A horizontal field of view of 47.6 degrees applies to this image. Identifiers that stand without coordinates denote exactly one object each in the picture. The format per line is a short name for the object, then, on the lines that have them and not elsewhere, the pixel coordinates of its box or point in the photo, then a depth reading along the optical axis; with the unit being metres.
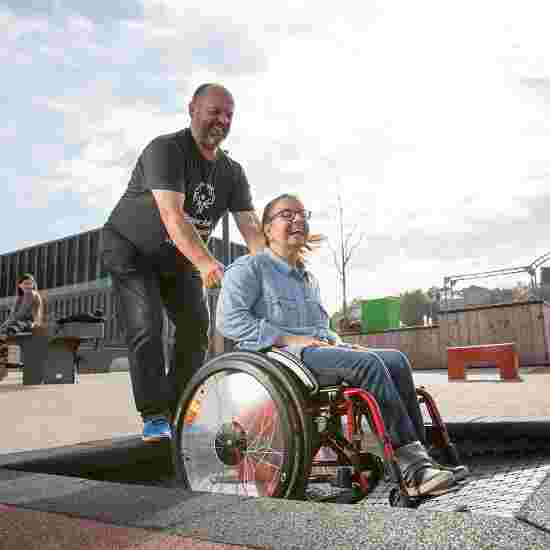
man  2.45
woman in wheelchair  1.57
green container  15.70
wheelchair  1.61
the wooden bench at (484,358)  8.66
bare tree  19.06
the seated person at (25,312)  8.53
